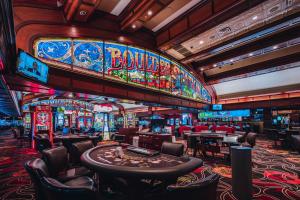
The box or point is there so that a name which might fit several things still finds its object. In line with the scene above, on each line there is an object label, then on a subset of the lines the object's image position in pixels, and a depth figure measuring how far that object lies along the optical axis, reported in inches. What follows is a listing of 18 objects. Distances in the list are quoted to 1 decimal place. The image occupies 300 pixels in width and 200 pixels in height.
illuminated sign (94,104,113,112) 378.7
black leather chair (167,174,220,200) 47.5
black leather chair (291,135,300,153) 179.8
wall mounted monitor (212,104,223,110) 557.7
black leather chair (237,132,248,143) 226.6
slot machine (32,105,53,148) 329.4
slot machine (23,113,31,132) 722.1
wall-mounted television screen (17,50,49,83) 147.4
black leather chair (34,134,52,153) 217.8
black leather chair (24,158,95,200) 62.7
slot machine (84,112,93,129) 698.8
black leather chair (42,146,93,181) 96.1
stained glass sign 231.5
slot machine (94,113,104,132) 536.9
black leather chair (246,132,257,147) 225.7
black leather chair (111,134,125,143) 314.1
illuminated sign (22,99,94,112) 568.8
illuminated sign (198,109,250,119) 534.9
